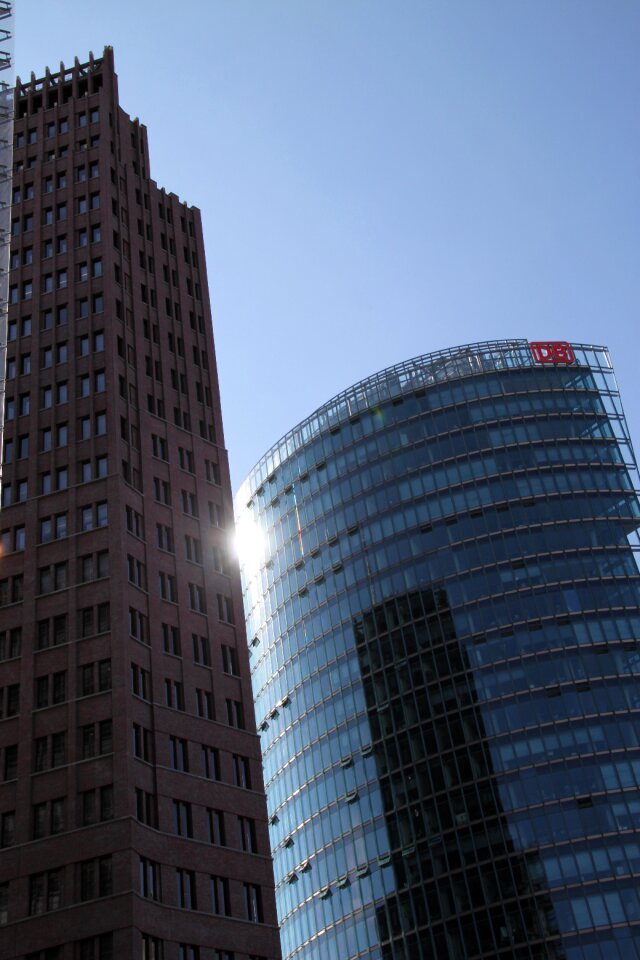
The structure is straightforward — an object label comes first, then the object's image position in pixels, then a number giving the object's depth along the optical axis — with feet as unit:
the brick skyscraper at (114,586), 256.11
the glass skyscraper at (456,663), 427.33
